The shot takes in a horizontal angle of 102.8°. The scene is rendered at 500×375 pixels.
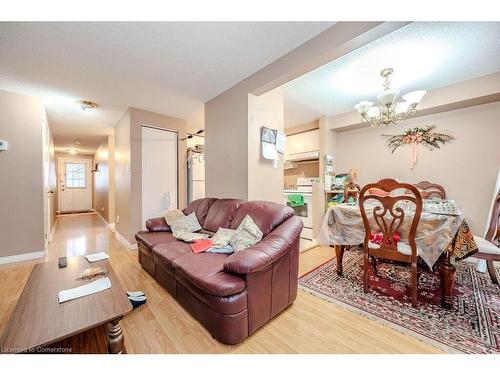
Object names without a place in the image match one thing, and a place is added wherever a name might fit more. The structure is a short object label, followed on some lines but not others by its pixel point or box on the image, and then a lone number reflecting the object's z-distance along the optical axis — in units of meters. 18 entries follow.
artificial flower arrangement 3.03
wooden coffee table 0.93
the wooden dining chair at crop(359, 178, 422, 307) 1.69
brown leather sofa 1.31
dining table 1.61
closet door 3.53
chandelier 2.26
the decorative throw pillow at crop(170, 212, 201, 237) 2.53
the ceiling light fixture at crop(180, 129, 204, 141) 3.87
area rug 1.37
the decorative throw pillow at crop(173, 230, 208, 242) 2.25
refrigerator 4.08
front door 7.52
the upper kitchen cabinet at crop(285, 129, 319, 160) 4.11
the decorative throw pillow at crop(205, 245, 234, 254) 1.88
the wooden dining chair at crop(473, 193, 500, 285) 1.81
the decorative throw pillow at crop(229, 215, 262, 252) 1.83
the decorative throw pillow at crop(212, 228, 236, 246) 1.98
